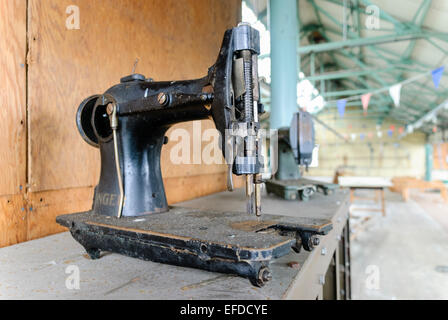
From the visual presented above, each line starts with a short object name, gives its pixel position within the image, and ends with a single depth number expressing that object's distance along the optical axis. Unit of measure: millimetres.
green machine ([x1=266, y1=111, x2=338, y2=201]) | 1755
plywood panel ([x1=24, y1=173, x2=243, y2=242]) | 952
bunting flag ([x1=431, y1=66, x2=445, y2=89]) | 4660
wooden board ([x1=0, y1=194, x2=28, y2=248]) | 937
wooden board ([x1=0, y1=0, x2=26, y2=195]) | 945
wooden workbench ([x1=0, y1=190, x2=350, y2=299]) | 554
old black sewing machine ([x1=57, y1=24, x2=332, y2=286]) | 581
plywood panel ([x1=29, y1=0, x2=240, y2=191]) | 1038
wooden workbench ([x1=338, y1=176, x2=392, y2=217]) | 4973
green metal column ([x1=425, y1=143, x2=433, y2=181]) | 12156
